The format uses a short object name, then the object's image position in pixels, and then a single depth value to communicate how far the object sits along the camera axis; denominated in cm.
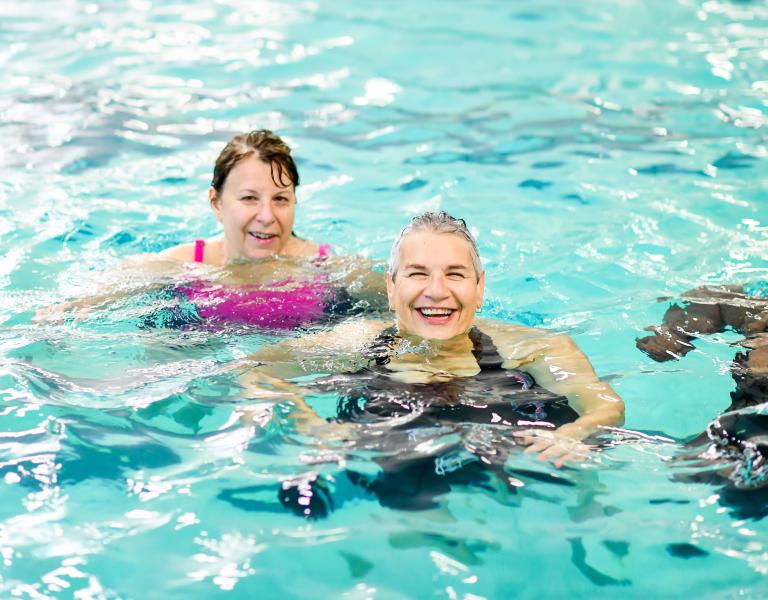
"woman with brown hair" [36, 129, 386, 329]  532
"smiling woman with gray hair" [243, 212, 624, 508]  379
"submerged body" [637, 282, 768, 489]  354
